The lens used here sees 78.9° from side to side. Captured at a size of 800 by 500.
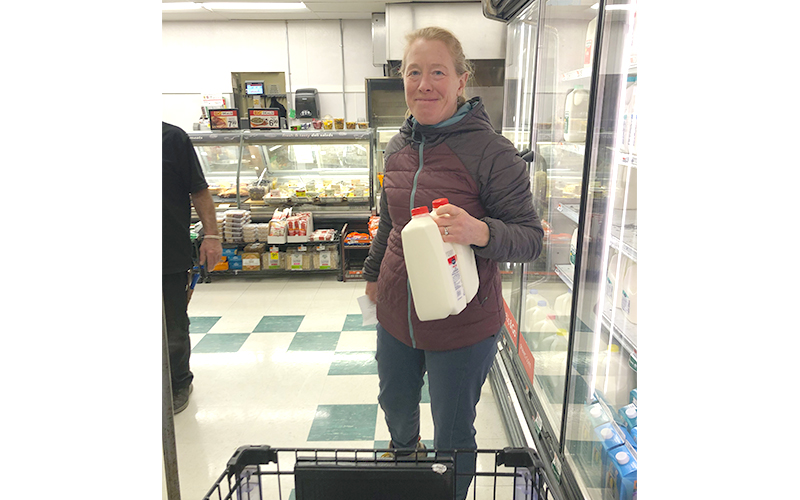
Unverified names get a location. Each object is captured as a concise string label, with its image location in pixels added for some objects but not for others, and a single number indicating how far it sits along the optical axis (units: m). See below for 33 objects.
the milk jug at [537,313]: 2.70
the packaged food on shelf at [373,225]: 5.20
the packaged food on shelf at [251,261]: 5.38
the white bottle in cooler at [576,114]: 2.14
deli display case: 5.56
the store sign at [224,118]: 5.44
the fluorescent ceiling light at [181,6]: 6.43
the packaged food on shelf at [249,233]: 5.35
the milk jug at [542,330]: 2.58
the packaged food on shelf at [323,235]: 5.36
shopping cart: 0.98
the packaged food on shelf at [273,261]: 5.40
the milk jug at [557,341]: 2.34
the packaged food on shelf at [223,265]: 5.37
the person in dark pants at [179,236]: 2.70
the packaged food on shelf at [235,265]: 5.40
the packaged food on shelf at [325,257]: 5.43
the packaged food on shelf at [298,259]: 5.41
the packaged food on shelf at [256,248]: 5.39
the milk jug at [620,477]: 1.58
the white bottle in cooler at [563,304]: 2.36
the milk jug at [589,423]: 1.88
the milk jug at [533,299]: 2.83
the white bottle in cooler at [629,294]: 1.70
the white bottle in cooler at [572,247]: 2.26
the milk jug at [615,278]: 1.82
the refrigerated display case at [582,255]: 1.64
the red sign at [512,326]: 3.18
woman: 1.61
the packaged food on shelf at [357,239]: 5.42
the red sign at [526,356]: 2.66
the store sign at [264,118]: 5.44
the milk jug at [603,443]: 1.73
